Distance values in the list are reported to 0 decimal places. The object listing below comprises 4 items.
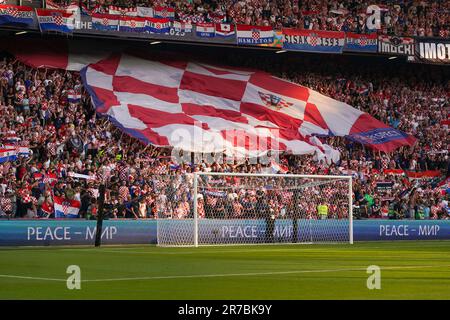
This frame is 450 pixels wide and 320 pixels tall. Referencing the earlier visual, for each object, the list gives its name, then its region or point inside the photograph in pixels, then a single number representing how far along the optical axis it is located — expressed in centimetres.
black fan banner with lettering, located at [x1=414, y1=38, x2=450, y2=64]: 4603
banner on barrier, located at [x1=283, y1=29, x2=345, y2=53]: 4309
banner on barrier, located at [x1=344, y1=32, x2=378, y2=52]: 4466
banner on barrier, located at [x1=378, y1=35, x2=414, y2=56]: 4522
